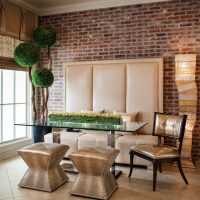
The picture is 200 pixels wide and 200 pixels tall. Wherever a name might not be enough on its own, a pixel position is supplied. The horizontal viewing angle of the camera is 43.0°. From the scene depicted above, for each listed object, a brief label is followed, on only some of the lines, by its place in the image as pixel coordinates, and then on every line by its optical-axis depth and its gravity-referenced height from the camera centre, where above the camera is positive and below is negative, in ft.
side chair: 10.83 -2.18
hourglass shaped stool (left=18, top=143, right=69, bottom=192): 10.43 -2.89
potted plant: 15.07 +2.22
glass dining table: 10.80 -1.23
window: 15.65 -0.33
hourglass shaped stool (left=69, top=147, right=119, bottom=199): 9.78 -2.94
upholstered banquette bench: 14.51 +0.48
